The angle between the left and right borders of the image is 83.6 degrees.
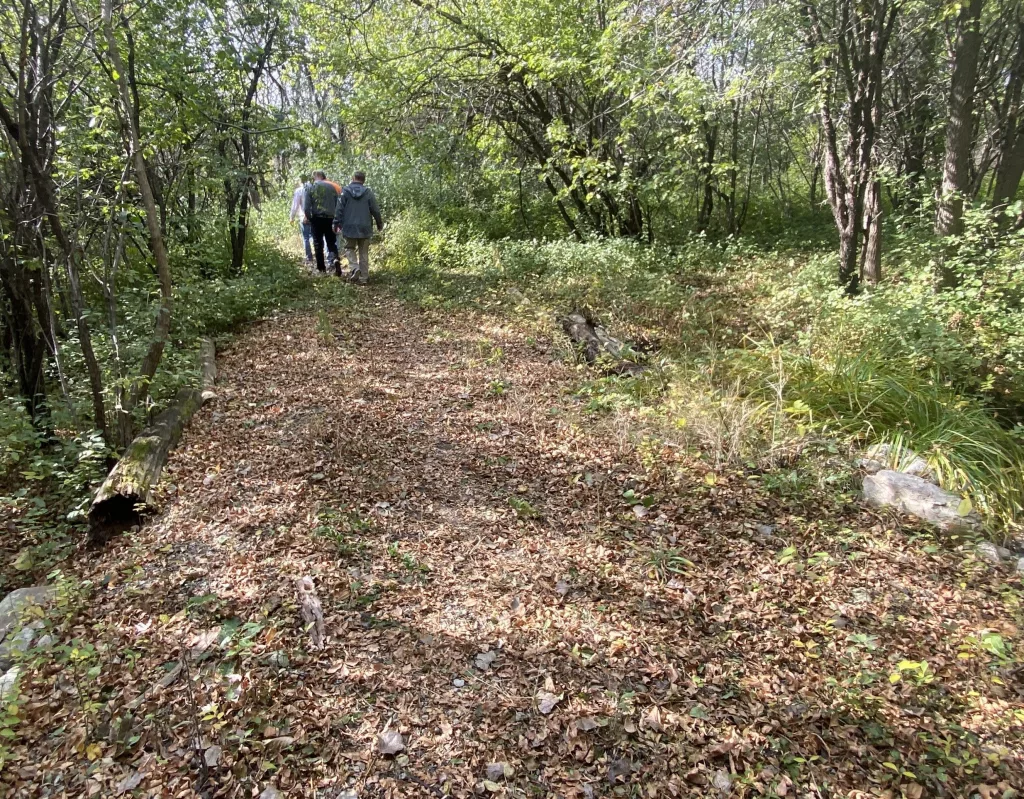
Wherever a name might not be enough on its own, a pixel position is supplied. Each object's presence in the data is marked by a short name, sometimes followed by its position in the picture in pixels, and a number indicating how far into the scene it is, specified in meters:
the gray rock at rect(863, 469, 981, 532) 3.63
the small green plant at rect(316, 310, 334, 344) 7.18
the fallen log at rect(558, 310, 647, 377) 6.05
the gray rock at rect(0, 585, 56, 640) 2.94
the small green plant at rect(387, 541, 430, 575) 3.39
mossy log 3.68
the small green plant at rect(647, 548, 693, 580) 3.42
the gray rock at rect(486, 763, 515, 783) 2.31
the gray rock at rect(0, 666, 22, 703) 2.47
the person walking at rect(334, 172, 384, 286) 9.91
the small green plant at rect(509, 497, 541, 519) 3.92
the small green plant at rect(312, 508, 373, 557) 3.50
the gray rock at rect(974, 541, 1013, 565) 3.42
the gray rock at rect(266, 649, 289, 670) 2.71
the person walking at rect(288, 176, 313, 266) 10.22
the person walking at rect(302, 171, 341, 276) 10.07
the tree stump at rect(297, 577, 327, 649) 2.88
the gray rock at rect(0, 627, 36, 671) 2.74
